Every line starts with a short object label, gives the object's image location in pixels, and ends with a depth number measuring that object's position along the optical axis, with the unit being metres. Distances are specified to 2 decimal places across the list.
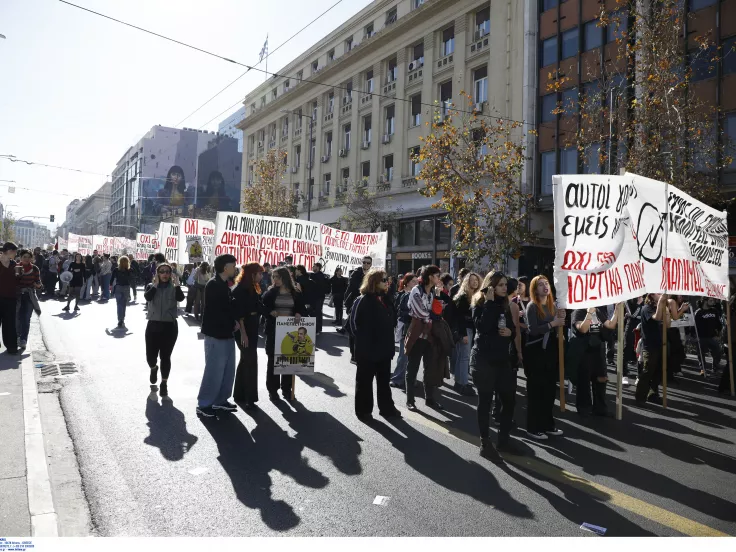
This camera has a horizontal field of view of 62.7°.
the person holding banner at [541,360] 6.53
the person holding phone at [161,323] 8.06
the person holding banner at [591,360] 7.60
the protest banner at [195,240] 17.34
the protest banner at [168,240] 20.50
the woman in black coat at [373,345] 7.02
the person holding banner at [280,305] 8.01
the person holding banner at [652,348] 8.27
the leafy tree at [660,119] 15.09
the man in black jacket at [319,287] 13.39
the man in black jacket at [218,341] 6.94
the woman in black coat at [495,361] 5.80
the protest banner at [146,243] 29.53
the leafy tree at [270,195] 40.66
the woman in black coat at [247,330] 7.27
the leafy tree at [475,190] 20.81
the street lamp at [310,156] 37.94
